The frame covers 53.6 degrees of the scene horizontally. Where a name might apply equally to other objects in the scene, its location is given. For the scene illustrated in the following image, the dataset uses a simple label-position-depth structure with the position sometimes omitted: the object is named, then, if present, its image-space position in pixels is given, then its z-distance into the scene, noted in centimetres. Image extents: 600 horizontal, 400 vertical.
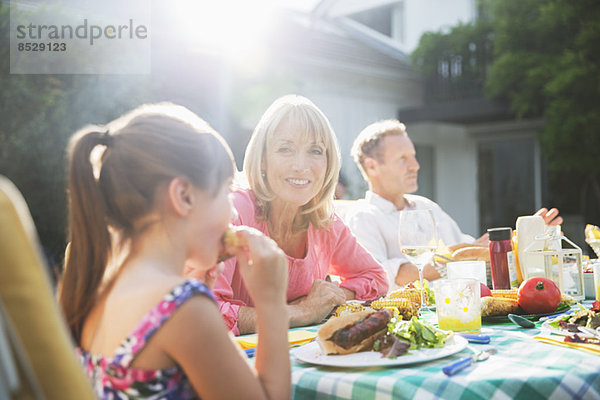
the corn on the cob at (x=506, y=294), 208
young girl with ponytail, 109
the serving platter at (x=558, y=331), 152
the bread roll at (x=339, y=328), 145
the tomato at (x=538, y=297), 197
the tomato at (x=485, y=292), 212
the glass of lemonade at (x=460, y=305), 170
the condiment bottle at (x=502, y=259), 258
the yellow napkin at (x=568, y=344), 141
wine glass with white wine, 208
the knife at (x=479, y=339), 155
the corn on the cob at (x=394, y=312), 159
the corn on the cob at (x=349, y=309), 185
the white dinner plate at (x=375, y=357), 134
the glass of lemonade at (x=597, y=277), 203
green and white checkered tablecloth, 119
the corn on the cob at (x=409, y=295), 223
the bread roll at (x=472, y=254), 292
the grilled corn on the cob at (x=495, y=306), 191
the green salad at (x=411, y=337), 145
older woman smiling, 249
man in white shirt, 419
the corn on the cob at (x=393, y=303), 189
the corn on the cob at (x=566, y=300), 215
